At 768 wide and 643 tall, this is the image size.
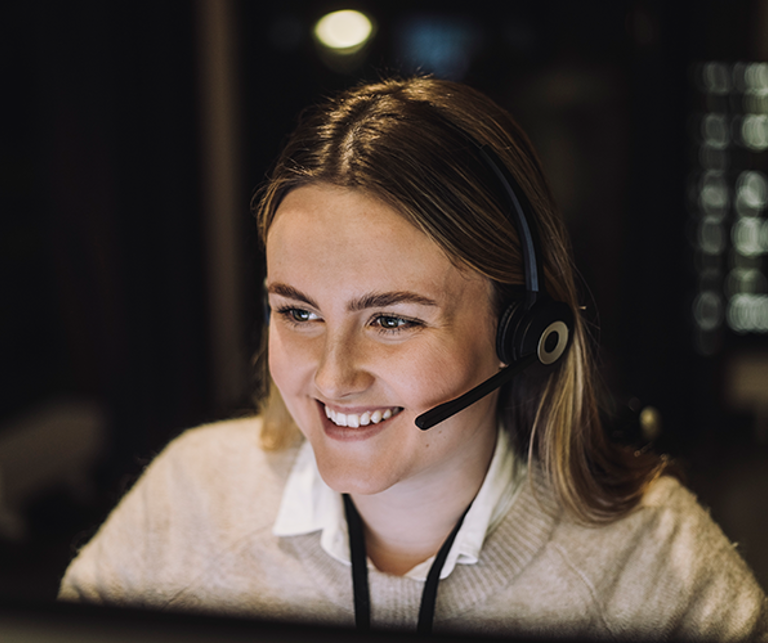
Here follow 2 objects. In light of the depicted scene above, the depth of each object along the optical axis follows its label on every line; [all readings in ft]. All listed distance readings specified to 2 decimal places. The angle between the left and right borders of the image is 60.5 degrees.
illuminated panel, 9.07
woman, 2.18
